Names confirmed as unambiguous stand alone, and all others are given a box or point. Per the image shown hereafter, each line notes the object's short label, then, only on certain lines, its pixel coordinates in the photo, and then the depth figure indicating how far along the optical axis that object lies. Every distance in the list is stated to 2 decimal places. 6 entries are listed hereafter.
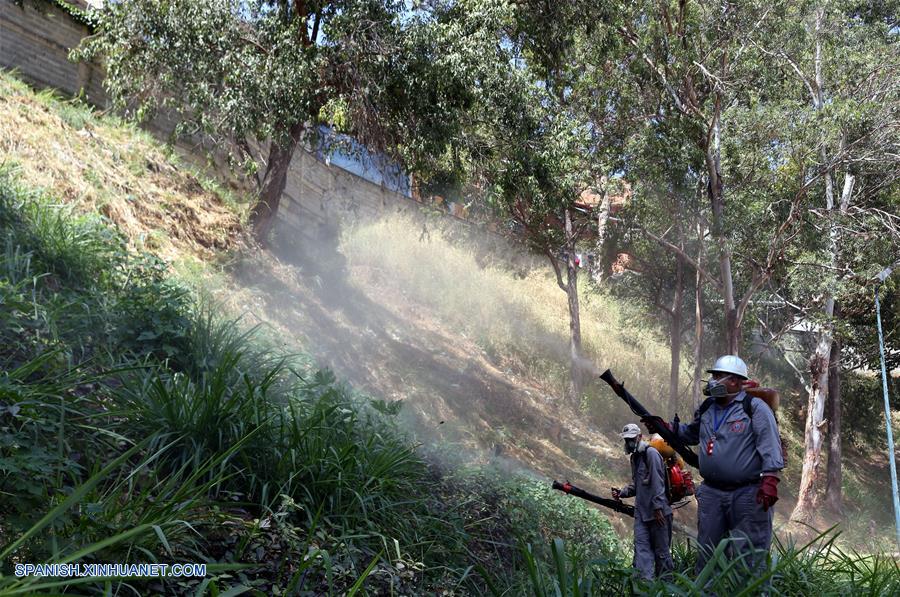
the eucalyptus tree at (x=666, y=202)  14.80
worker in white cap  5.83
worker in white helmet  4.64
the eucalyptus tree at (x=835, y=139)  14.74
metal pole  9.77
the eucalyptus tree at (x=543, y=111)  11.80
